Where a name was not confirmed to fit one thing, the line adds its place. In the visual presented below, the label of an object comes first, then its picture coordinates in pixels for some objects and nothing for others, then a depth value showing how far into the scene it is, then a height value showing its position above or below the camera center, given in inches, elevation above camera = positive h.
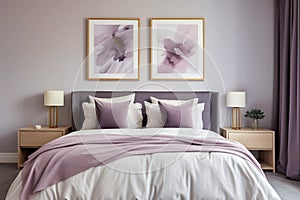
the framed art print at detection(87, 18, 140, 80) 187.3 +25.0
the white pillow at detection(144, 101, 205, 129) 166.1 -12.6
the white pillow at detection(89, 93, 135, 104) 176.1 -4.1
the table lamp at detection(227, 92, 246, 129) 174.7 -3.7
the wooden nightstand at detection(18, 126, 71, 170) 169.9 -23.1
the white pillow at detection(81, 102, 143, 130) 167.6 -12.9
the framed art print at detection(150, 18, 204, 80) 187.0 +25.7
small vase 178.1 -17.0
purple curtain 157.0 +3.2
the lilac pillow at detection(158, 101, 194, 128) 157.4 -11.6
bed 98.6 -24.9
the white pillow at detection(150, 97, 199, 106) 171.7 -5.0
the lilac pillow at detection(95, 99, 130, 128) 159.6 -11.0
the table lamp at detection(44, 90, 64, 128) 177.0 -3.8
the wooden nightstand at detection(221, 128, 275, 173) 167.6 -23.8
